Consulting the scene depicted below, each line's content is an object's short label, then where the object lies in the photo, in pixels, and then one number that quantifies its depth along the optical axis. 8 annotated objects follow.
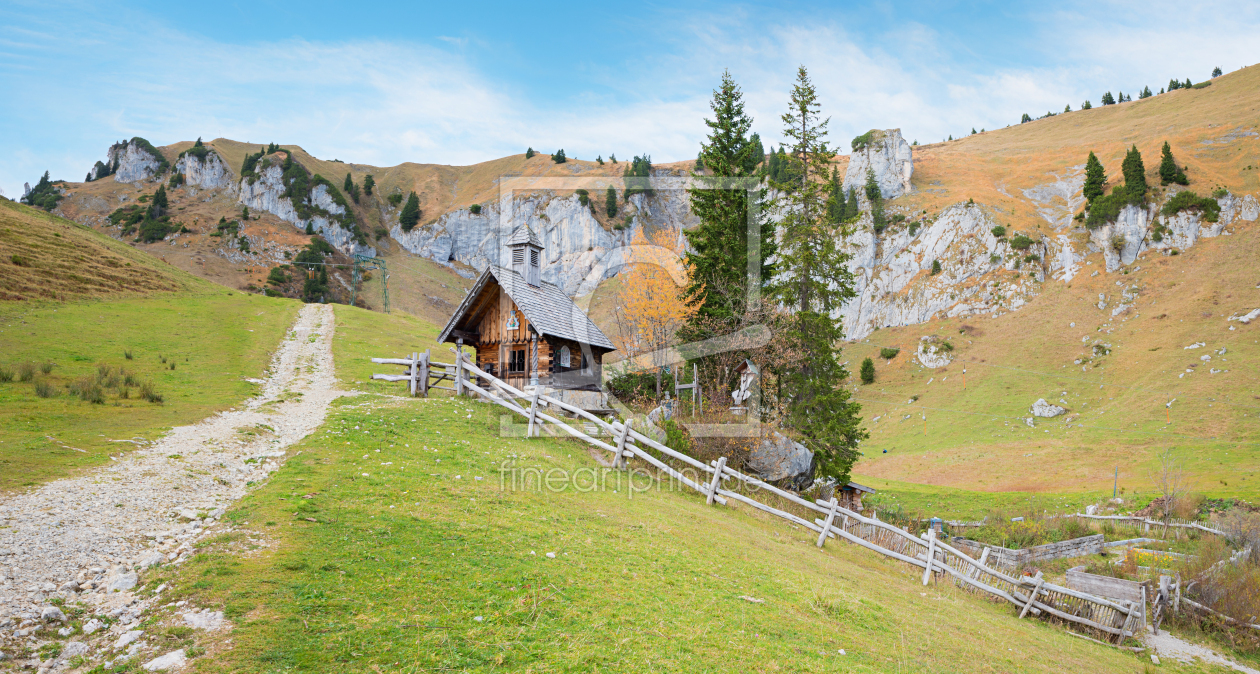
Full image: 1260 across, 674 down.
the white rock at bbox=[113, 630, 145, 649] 5.43
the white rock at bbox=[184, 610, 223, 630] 5.71
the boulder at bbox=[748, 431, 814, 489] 20.48
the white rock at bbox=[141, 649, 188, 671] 5.04
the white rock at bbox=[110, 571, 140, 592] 6.47
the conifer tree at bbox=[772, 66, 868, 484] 24.89
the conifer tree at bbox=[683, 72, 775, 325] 27.38
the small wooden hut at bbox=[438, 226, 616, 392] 25.23
